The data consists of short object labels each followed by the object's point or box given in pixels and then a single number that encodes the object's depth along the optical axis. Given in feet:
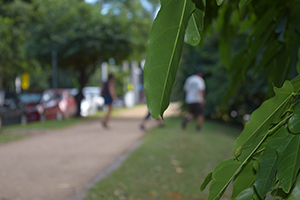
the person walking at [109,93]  40.88
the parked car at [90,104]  77.56
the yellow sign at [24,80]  65.51
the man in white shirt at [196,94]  35.96
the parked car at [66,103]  66.03
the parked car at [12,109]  48.80
